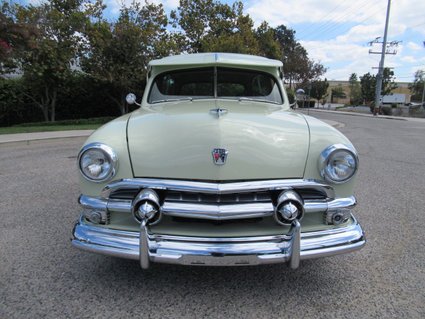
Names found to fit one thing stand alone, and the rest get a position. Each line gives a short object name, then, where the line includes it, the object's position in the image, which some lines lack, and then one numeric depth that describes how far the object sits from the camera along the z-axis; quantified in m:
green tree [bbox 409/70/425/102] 81.51
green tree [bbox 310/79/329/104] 61.09
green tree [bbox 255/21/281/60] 24.34
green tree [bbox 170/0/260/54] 21.59
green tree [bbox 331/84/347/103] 88.86
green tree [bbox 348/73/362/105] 73.94
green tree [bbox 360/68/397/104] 57.60
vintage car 2.21
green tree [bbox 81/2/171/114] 15.48
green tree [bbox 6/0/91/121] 14.16
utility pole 33.91
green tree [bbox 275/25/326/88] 51.50
